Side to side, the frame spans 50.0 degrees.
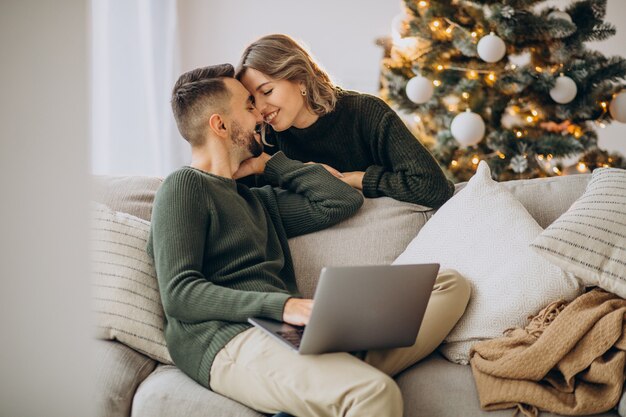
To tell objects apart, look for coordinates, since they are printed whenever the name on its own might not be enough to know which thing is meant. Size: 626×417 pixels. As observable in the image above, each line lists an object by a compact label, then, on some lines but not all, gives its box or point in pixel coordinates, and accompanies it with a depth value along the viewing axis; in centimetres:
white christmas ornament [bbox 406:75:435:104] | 312
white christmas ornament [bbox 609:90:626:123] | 309
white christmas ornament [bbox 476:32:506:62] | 307
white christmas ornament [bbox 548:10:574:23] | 308
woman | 200
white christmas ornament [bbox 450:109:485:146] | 308
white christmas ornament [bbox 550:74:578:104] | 309
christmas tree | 312
